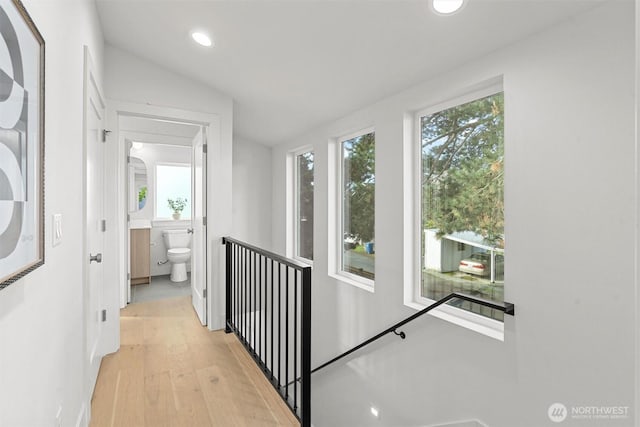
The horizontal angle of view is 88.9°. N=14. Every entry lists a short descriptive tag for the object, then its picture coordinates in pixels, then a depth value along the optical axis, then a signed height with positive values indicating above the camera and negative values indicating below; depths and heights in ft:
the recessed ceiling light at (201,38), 7.75 +4.23
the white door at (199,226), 10.41 -0.45
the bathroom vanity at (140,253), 15.48 -1.94
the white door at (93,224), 5.95 -0.25
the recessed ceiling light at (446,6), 5.17 +3.34
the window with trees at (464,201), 6.75 +0.27
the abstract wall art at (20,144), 2.39 +0.58
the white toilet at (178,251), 16.38 -1.93
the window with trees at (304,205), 13.69 +0.34
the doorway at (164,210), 11.81 +0.11
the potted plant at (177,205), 18.52 +0.45
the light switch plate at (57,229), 4.00 -0.20
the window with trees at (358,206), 10.19 +0.21
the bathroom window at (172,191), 18.20 +1.26
